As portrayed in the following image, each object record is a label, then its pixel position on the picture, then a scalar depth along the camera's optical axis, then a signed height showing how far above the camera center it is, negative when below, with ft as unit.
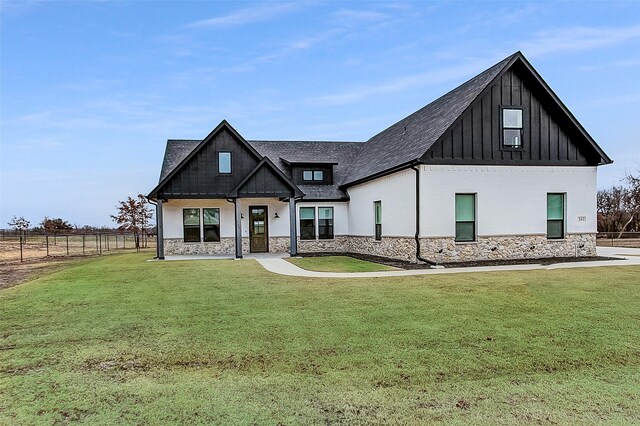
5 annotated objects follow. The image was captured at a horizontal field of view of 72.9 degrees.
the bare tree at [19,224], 144.25 -6.77
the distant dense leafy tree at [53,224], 151.33 -7.33
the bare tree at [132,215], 107.45 -3.28
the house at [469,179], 52.13 +2.66
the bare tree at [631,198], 111.04 -0.82
